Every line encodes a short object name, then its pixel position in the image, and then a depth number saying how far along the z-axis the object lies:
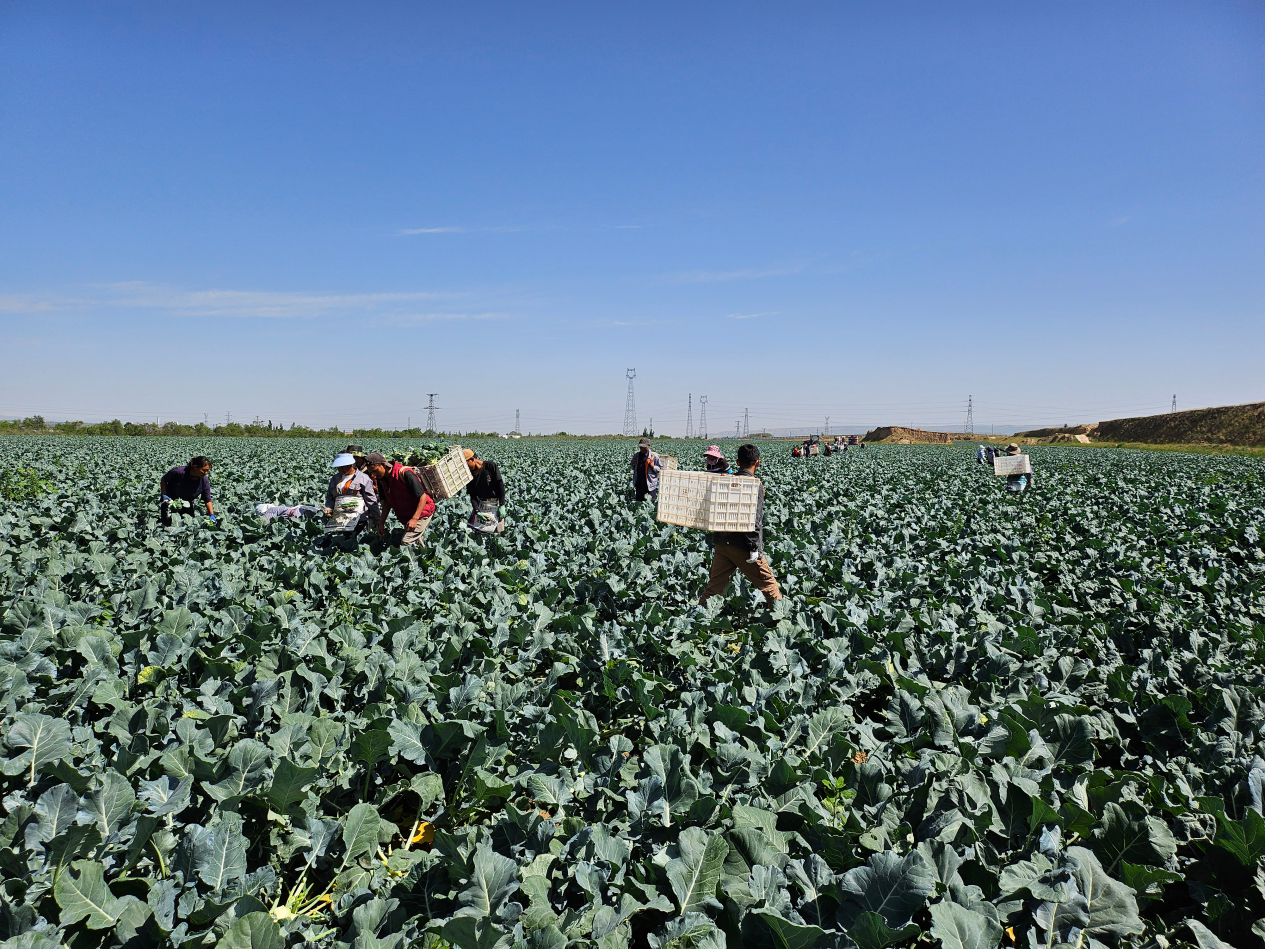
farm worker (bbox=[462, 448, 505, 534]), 9.88
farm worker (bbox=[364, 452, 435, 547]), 8.63
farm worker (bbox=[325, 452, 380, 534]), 8.58
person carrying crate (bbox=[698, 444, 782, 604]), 6.68
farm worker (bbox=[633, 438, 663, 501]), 13.53
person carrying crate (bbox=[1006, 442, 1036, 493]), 17.33
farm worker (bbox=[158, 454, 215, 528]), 9.60
